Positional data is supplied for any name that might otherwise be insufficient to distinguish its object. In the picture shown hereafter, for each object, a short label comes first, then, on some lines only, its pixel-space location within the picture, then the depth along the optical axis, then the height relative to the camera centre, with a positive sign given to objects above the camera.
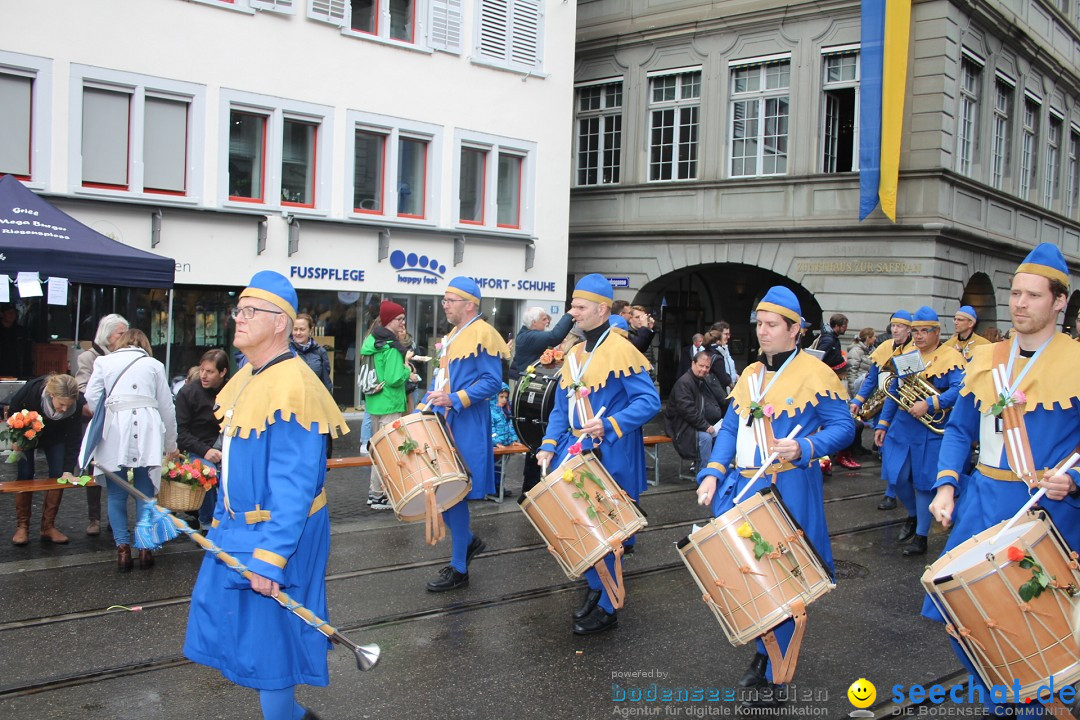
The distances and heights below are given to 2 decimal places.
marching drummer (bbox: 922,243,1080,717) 4.64 -0.32
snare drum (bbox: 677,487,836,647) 4.70 -1.09
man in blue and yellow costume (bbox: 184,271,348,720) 3.92 -0.87
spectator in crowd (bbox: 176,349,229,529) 8.30 -0.83
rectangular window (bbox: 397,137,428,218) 19.50 +2.76
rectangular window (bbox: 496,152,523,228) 21.19 +2.74
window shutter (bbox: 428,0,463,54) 19.34 +5.64
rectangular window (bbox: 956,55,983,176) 20.98 +4.65
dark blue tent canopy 11.06 +0.65
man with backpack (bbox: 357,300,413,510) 10.57 -0.52
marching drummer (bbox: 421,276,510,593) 7.23 -0.49
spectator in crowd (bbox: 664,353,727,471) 11.83 -0.96
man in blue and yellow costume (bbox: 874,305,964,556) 8.80 -0.79
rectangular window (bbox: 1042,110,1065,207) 25.83 +4.78
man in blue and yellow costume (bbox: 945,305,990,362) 11.36 +0.15
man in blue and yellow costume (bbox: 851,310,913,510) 10.16 -0.14
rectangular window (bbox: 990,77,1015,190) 22.81 +4.79
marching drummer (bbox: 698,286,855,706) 5.28 -0.49
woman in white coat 7.58 -0.81
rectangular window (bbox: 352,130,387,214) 18.88 +2.75
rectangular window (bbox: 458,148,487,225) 20.41 +2.74
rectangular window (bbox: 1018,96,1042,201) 24.47 +4.67
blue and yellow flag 19.38 +4.76
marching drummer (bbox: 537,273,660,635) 6.33 -0.49
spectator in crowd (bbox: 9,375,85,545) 8.34 -1.03
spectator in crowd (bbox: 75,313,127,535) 7.89 -0.49
